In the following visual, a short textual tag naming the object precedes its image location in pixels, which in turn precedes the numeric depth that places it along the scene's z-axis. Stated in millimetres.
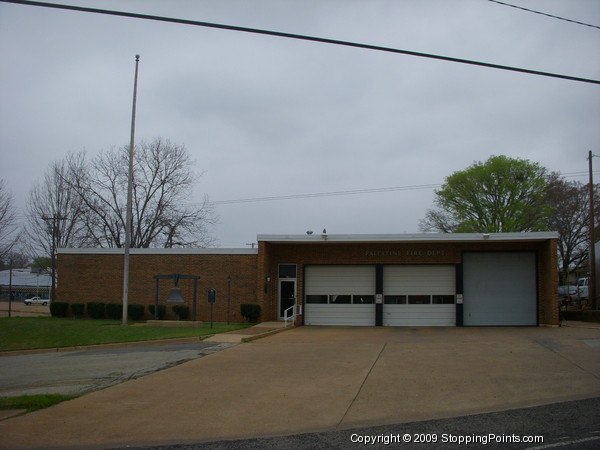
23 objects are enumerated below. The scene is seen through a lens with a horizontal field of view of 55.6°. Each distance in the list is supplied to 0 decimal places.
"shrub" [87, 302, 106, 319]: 28500
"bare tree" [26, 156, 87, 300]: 40375
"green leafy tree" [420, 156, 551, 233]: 50688
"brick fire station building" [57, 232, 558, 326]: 25625
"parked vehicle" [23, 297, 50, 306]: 66925
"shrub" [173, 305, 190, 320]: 27094
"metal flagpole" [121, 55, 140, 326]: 24644
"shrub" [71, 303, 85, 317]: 29047
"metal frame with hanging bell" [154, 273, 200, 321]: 25078
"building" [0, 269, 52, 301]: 79625
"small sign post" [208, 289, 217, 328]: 23734
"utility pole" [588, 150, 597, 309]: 34562
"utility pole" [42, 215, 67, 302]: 39528
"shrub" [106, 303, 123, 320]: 28172
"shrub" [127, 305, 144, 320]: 27484
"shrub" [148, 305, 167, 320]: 27469
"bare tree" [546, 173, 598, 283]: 52409
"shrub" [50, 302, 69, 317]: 29266
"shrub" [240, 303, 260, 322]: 25406
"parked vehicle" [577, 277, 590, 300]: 44844
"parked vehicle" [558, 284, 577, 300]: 49662
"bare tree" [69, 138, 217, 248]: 41000
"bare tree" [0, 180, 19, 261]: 30844
